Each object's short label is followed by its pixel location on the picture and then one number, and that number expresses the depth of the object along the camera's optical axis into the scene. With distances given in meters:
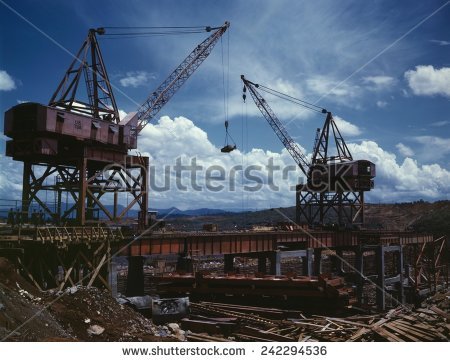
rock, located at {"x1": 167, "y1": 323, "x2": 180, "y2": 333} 16.87
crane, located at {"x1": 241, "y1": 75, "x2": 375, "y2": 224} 61.03
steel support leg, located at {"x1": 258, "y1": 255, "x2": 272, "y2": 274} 45.48
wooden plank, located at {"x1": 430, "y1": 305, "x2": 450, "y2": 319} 14.43
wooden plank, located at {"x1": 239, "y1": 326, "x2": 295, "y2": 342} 13.82
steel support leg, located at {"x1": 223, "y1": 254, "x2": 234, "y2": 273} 46.03
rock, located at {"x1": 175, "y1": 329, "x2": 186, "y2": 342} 15.18
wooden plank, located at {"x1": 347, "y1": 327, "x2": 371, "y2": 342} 12.84
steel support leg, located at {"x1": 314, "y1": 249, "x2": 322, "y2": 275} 55.47
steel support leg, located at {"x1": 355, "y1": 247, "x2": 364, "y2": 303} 45.95
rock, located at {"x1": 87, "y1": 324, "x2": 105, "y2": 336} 14.86
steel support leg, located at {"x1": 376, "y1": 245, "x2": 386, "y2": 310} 44.45
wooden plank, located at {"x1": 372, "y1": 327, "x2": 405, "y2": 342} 12.54
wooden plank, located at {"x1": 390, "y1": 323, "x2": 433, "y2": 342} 12.68
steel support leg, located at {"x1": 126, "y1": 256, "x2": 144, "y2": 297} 29.88
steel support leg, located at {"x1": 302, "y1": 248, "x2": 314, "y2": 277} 43.81
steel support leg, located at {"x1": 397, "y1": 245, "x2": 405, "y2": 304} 49.16
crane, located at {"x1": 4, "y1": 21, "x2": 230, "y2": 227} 33.56
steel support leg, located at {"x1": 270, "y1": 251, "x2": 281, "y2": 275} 41.19
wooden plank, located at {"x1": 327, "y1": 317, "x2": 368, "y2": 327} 14.30
